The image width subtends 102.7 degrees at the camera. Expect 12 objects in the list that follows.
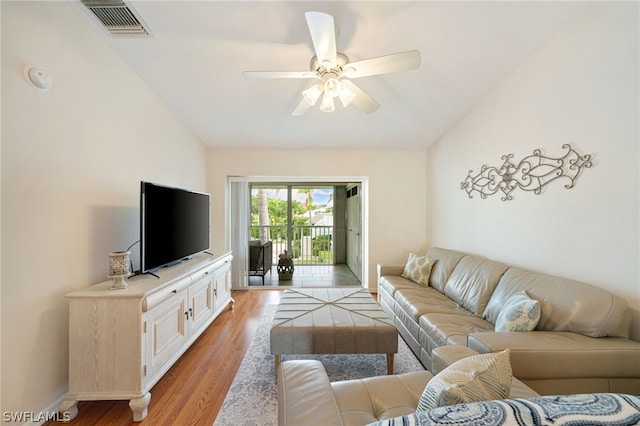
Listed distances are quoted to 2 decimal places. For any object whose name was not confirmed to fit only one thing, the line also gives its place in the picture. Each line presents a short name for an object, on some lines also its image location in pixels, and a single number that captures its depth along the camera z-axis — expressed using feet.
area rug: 5.35
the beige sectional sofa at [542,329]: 4.34
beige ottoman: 6.24
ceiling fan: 4.80
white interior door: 16.35
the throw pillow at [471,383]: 2.54
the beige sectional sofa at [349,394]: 3.04
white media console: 5.20
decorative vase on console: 5.59
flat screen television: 6.43
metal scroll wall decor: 6.05
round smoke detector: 4.83
